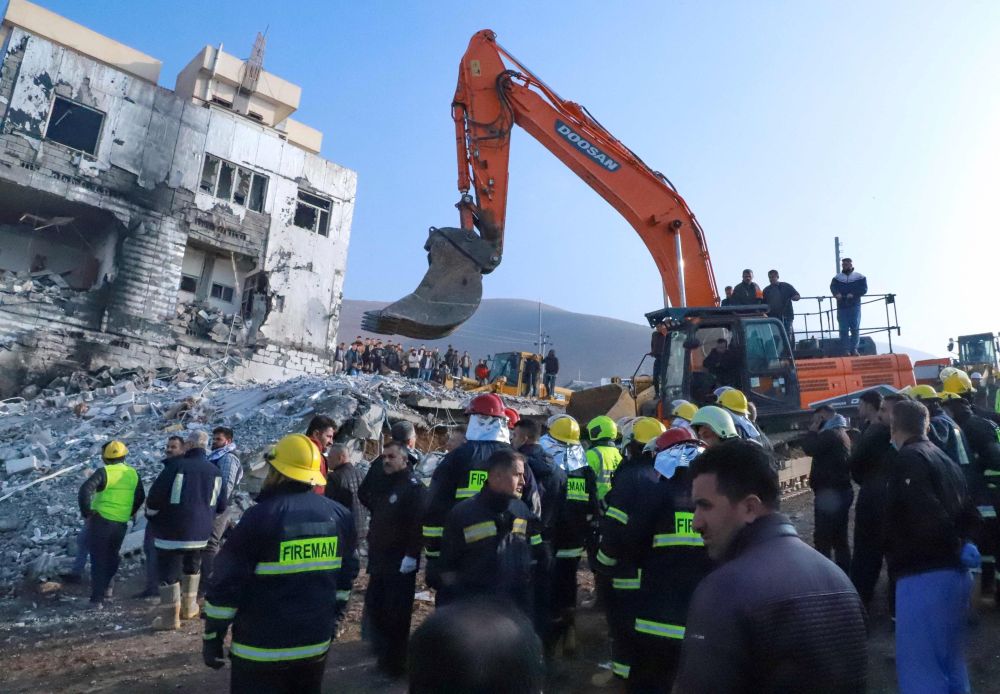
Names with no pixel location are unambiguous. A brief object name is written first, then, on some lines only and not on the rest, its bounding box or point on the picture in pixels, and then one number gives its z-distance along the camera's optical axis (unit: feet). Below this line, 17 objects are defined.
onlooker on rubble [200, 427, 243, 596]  20.81
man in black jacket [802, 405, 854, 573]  18.16
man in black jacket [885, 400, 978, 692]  9.87
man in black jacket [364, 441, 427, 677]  14.89
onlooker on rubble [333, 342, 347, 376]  72.90
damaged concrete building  58.13
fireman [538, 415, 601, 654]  15.88
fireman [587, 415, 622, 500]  17.10
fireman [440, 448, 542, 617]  10.16
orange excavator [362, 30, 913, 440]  28.22
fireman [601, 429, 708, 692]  10.17
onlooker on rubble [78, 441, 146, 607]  21.35
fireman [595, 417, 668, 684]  11.03
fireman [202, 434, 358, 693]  9.31
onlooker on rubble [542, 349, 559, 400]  64.44
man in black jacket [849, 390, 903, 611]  14.60
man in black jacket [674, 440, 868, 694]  4.40
